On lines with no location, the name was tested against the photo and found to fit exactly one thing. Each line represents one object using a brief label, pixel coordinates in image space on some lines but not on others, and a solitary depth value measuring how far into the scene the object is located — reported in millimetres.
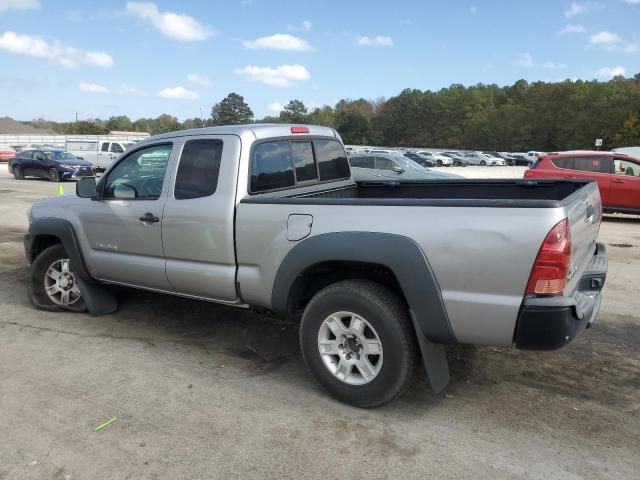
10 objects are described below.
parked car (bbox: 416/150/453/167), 56797
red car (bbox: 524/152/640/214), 12125
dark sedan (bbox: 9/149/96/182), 23756
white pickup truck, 29855
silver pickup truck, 2908
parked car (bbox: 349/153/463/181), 14836
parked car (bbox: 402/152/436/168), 53031
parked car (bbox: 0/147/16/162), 37281
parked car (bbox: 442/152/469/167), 62056
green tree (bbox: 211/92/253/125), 92312
